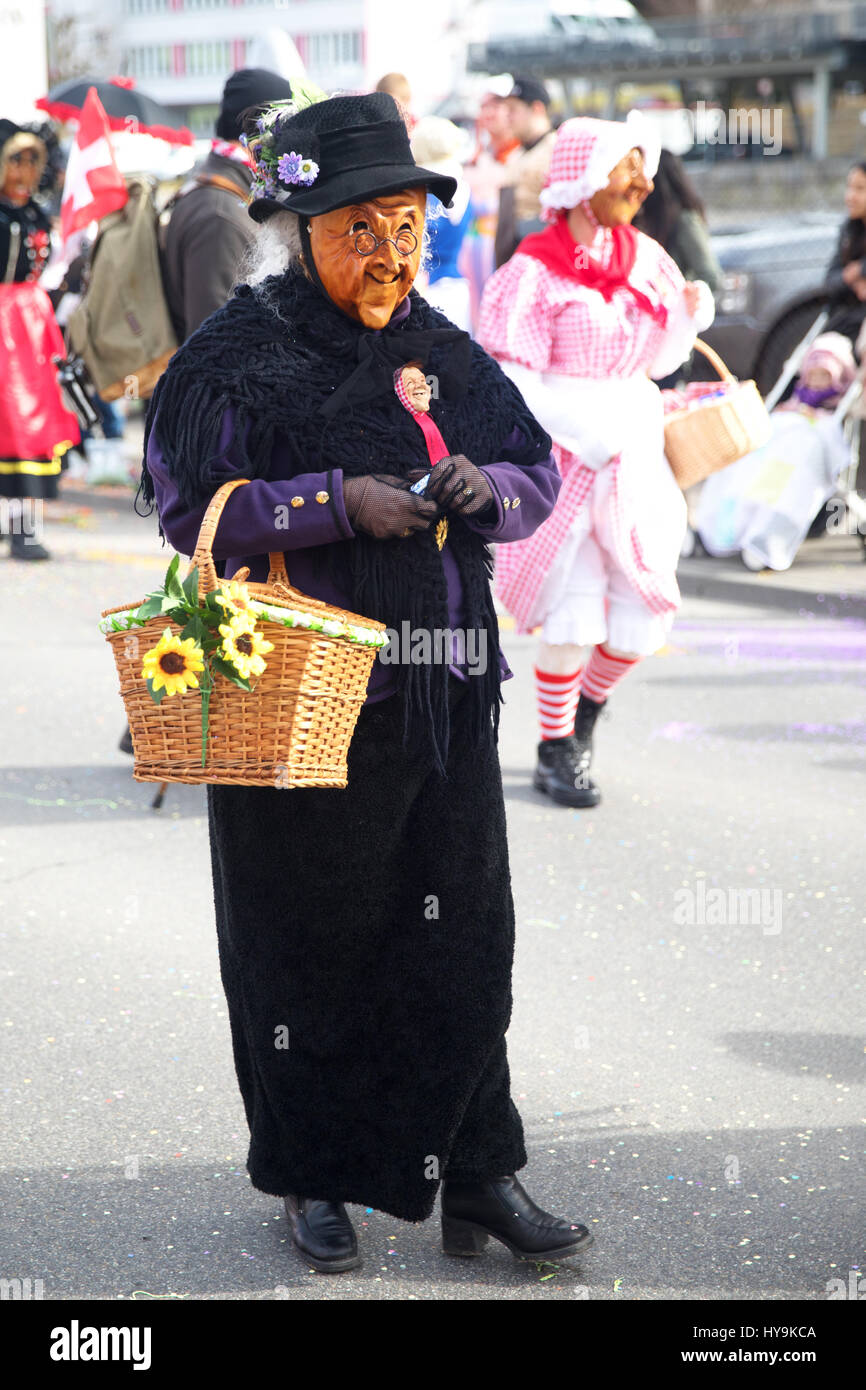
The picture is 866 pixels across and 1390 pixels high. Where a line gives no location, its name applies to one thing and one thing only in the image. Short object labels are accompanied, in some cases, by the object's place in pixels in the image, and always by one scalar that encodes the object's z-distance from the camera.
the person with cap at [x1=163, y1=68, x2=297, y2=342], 11.34
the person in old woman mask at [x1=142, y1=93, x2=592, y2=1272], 5.61
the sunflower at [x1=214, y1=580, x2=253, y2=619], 5.16
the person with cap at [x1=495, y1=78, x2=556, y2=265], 16.70
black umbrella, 18.03
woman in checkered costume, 10.29
